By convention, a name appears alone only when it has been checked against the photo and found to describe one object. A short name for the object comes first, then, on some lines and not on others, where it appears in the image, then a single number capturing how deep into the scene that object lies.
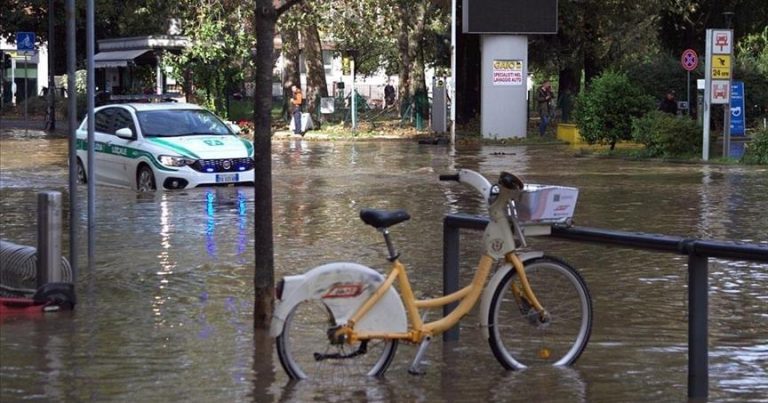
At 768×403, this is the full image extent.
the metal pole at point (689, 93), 36.94
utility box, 40.03
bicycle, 6.93
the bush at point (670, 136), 29.06
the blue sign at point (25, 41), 41.09
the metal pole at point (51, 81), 42.94
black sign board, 37.38
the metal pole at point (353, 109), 41.62
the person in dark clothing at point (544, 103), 41.15
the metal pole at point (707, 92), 27.52
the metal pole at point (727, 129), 28.44
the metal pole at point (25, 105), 53.62
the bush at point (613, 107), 31.72
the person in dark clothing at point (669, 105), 35.44
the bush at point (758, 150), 26.72
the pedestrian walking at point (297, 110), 40.28
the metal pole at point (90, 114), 10.30
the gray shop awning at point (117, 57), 42.62
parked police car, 19.88
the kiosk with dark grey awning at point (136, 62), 42.28
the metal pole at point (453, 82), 35.53
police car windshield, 20.80
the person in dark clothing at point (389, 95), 66.36
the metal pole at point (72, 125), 9.77
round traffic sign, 36.31
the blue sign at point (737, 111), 31.92
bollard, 9.05
